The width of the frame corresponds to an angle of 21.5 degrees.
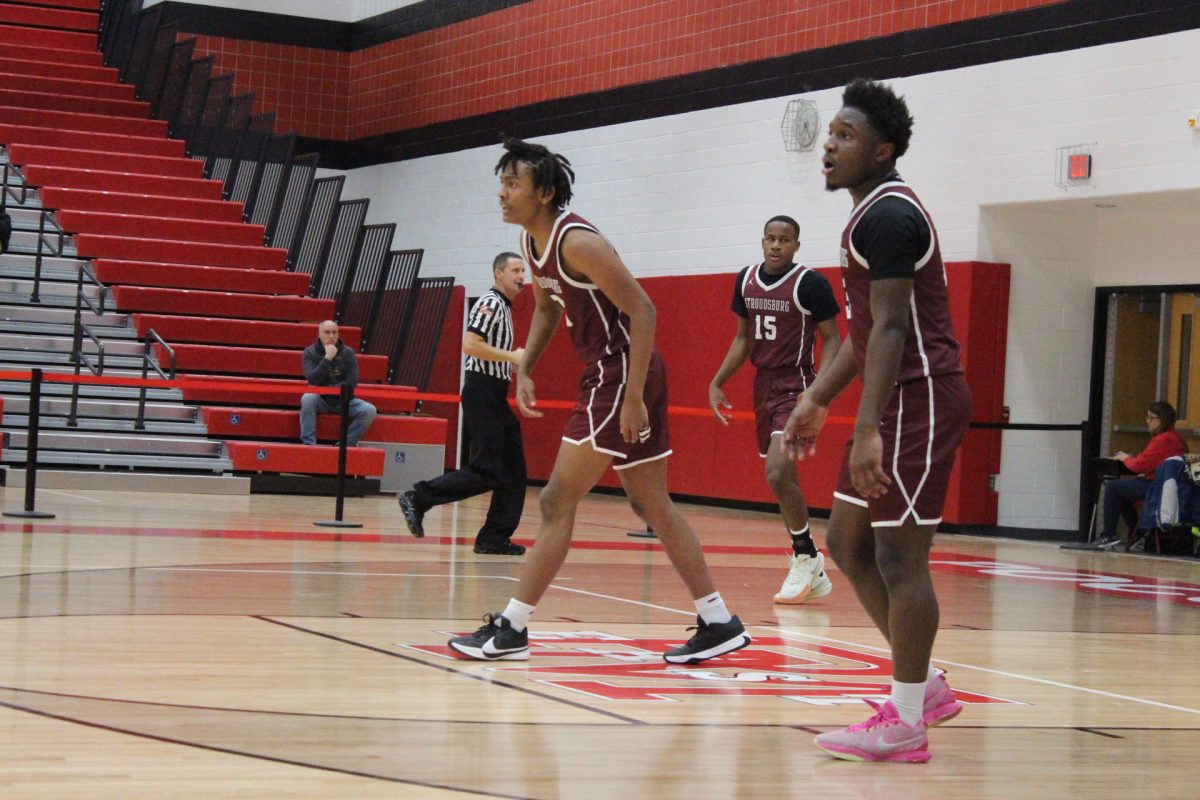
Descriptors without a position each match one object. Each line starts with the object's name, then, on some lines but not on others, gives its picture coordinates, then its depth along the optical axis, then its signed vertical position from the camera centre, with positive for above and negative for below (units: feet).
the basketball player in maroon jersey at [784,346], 49.69 +0.82
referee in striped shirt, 59.88 -0.98
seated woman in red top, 80.65 -1.30
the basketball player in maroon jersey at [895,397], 26.17 +0.07
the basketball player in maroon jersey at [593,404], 34.99 -0.18
